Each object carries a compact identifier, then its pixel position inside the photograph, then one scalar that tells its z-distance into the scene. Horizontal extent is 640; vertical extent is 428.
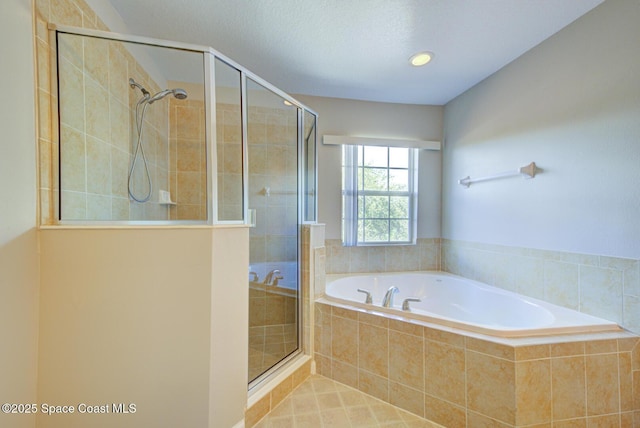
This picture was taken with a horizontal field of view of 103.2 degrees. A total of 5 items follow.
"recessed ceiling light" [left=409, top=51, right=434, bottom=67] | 1.91
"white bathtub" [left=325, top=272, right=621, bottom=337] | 1.38
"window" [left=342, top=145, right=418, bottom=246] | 2.67
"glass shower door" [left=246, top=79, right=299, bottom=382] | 1.72
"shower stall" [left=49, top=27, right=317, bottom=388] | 1.25
